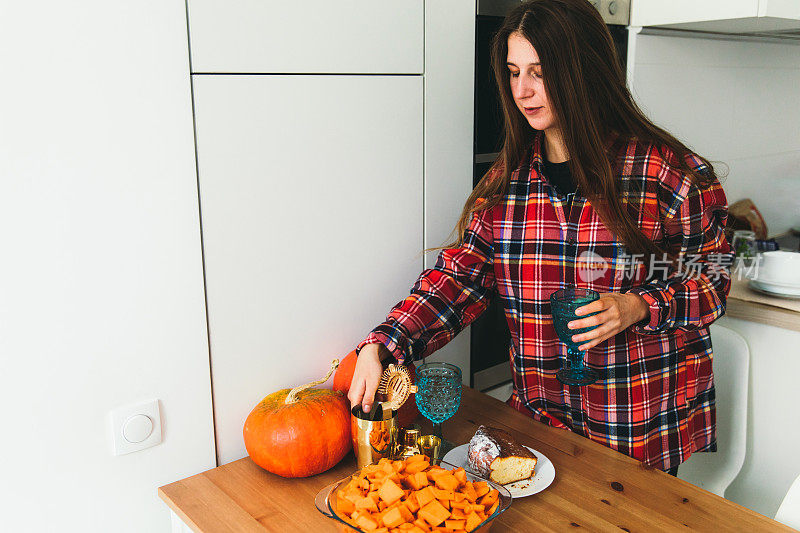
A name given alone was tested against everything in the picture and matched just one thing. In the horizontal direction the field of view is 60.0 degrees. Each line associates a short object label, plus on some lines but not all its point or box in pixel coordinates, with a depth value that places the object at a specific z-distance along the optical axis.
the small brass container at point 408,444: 1.21
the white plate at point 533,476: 1.16
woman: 1.31
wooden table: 1.08
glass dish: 0.97
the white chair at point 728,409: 1.73
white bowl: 1.84
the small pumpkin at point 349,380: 1.38
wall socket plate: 1.17
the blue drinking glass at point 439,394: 1.25
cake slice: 1.17
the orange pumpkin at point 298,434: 1.20
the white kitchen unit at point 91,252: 1.03
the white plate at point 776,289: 1.83
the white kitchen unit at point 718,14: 1.65
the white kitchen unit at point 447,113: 1.50
